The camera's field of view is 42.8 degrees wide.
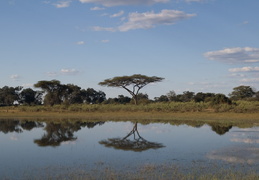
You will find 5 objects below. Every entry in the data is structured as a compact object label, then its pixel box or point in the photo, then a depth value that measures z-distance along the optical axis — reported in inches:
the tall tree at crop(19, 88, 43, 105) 3334.2
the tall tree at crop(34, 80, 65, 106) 2444.5
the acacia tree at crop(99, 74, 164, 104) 2244.7
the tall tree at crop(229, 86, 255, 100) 3233.3
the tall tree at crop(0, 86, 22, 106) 3149.6
